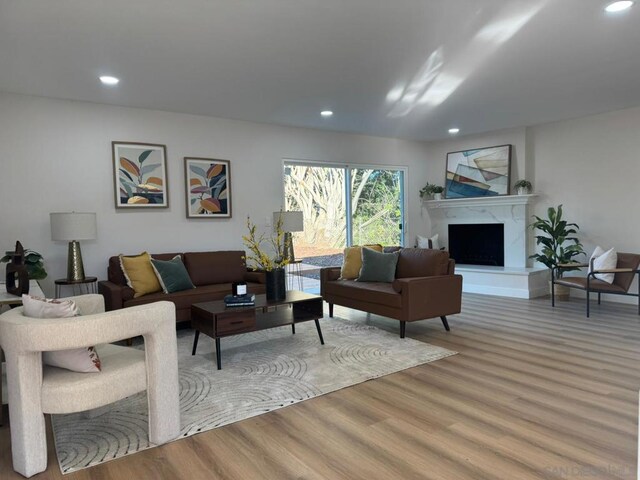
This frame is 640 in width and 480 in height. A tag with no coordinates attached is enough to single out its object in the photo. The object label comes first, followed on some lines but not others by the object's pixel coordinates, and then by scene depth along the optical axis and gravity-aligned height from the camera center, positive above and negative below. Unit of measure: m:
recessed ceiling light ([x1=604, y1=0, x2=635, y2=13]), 2.79 +1.40
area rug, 2.51 -1.15
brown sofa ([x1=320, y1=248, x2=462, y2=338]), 4.29 -0.68
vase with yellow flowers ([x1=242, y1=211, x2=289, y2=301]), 4.13 -0.44
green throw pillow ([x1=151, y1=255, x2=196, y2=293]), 4.62 -0.47
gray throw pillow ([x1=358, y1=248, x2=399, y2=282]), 5.00 -0.46
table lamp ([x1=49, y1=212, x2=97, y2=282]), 4.29 +0.02
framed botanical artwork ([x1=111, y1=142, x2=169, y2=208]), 5.05 +0.68
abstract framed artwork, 7.06 +0.89
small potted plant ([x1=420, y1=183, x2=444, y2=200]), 7.78 +0.62
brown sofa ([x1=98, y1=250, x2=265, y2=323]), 4.34 -0.57
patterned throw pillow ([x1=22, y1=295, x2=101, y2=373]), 2.23 -0.43
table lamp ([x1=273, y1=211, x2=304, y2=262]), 5.76 +0.05
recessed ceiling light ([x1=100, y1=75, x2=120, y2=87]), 3.99 +1.43
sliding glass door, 6.68 +0.39
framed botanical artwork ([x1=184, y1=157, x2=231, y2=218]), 5.55 +0.57
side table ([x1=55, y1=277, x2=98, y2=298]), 4.39 -0.56
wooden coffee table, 3.59 -0.78
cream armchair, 2.08 -0.73
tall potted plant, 6.05 -0.29
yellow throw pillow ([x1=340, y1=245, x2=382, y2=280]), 5.31 -0.45
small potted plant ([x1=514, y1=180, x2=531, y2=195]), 6.71 +0.57
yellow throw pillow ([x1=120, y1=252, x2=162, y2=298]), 4.50 -0.44
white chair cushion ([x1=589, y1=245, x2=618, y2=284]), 5.23 -0.51
